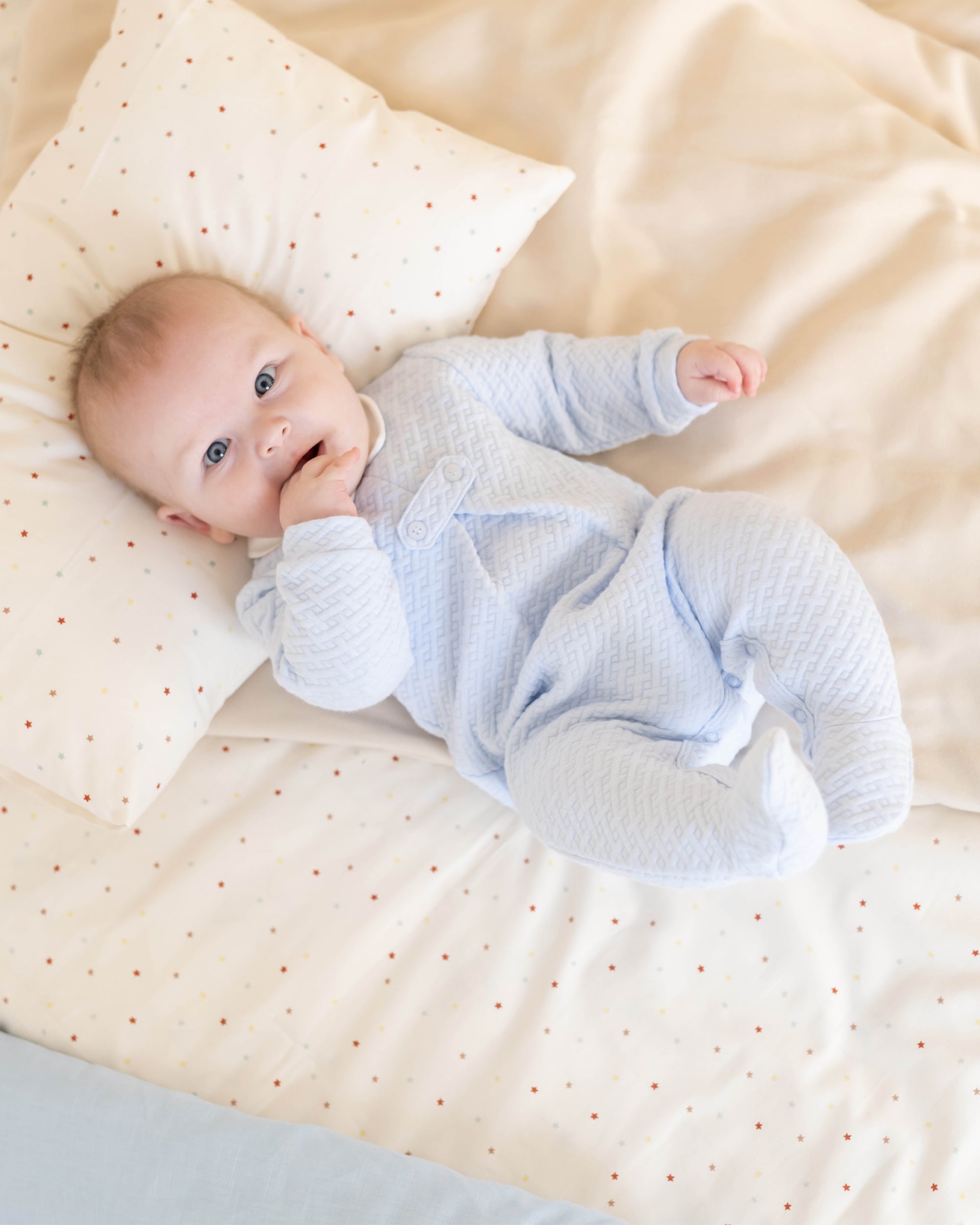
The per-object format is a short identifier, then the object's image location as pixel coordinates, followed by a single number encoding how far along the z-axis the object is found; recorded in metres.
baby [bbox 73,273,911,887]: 0.97
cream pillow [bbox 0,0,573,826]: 1.14
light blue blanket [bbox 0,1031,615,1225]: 1.01
